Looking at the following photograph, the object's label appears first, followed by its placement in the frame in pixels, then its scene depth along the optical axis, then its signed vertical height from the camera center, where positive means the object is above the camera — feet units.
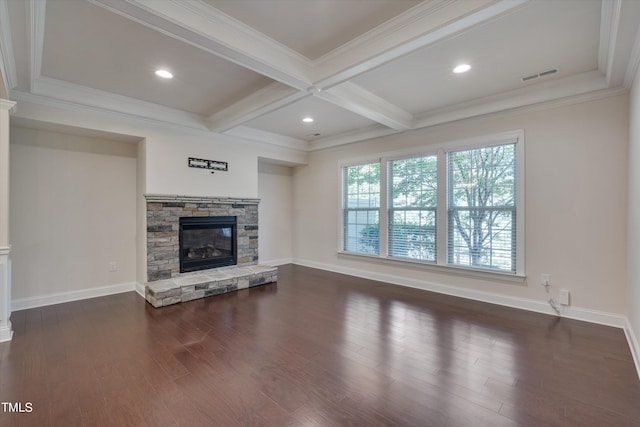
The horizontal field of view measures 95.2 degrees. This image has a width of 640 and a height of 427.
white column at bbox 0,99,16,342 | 9.29 -0.33
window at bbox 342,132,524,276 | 12.95 +0.41
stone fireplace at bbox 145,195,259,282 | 14.55 -0.96
